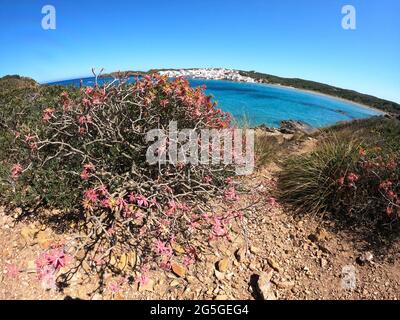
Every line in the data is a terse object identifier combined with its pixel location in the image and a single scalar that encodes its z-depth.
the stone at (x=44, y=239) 3.07
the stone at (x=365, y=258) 3.44
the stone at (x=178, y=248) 3.26
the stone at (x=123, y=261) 3.01
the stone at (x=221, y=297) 2.90
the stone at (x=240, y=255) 3.39
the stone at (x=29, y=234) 3.10
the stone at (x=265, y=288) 3.00
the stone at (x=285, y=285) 3.17
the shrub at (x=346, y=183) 3.96
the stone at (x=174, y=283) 2.99
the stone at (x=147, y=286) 2.88
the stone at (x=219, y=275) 3.15
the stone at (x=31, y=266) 2.80
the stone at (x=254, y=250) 3.54
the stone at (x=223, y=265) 3.23
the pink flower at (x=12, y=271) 2.72
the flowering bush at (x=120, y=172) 3.07
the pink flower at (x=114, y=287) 2.66
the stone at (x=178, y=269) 3.08
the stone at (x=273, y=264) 3.36
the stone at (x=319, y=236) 3.79
